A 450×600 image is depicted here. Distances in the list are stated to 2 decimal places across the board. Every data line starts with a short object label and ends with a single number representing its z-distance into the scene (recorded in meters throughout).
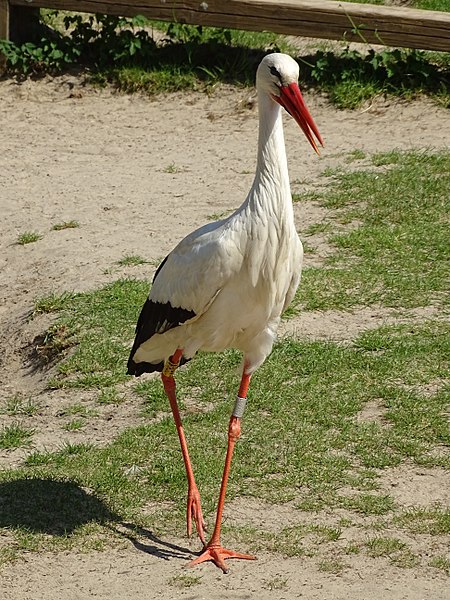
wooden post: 17.28
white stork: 7.05
